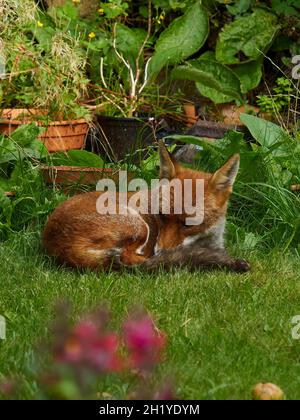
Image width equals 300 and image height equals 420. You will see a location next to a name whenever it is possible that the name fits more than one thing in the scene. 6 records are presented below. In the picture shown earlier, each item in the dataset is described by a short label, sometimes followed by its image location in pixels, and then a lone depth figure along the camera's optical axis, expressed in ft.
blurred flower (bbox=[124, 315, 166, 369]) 10.46
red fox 30.27
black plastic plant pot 44.43
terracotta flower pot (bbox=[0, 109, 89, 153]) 41.75
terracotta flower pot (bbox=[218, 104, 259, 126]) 49.05
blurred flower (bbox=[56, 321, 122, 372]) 10.34
